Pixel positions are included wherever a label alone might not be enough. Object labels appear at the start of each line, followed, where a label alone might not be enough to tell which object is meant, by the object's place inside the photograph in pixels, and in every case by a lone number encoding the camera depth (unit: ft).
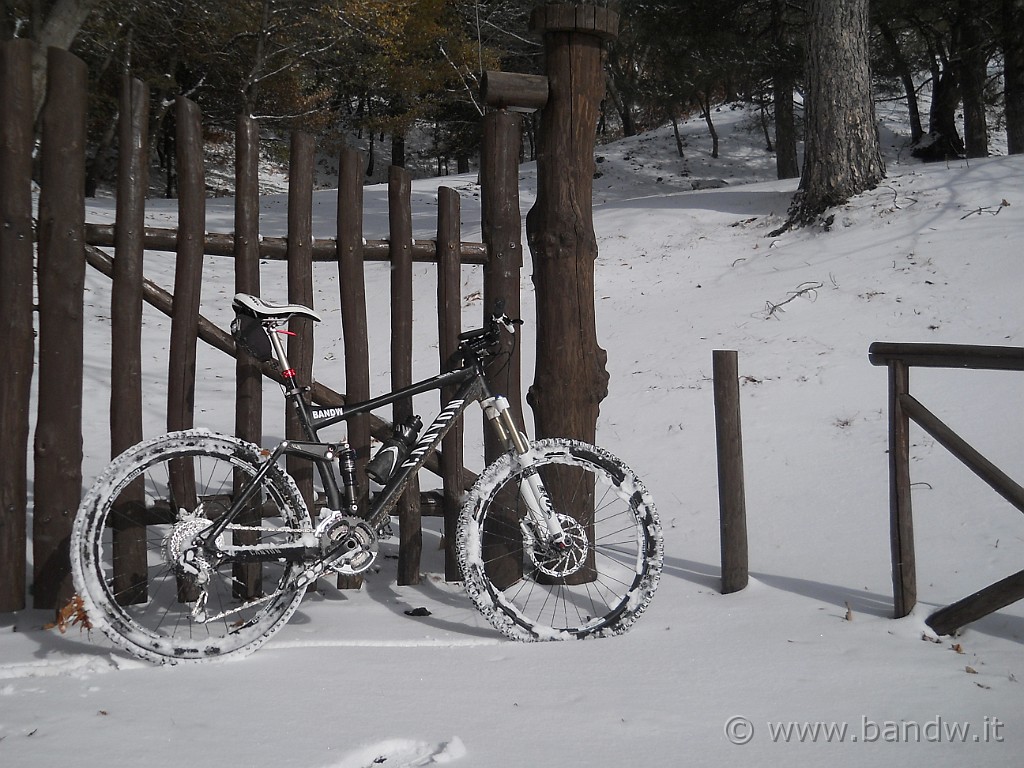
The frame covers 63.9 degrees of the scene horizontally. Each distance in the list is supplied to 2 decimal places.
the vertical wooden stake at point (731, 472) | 12.16
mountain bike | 9.91
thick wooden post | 12.40
